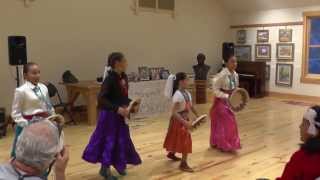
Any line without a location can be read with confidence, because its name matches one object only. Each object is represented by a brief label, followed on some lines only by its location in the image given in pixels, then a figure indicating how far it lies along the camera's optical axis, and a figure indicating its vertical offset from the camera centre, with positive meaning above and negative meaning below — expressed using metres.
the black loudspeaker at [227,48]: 9.98 +0.24
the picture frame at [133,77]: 7.72 -0.39
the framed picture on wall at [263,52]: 10.59 +0.14
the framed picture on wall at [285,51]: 10.05 +0.15
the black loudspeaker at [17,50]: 6.11 +0.12
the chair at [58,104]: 6.91 -0.85
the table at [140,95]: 6.97 -0.72
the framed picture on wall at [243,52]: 11.09 +0.14
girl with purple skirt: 3.85 -0.70
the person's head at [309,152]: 2.03 -0.50
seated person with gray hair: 1.48 -0.37
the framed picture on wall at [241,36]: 11.14 +0.59
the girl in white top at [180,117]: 4.34 -0.67
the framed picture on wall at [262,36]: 10.61 +0.57
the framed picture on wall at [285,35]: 10.08 +0.56
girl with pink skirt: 4.99 -0.74
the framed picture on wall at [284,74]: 10.14 -0.45
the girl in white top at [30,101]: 3.45 -0.39
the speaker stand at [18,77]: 6.48 -0.33
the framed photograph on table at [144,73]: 7.97 -0.33
